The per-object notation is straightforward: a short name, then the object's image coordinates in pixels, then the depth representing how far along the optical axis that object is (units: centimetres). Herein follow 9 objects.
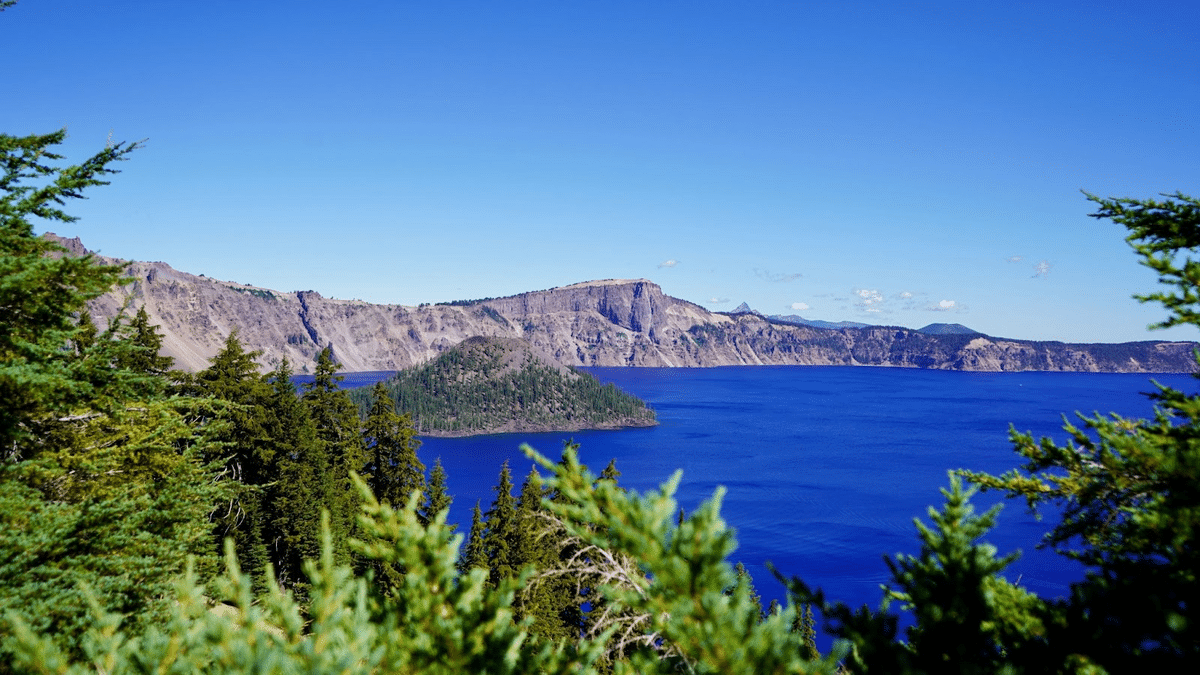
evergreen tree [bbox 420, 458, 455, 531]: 3566
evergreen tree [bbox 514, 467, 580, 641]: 2852
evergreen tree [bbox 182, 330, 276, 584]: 2900
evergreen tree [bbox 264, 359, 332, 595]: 3139
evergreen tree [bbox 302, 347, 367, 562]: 3591
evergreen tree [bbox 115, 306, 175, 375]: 2447
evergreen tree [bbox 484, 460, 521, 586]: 3128
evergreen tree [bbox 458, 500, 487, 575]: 3084
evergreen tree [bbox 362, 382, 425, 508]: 3409
